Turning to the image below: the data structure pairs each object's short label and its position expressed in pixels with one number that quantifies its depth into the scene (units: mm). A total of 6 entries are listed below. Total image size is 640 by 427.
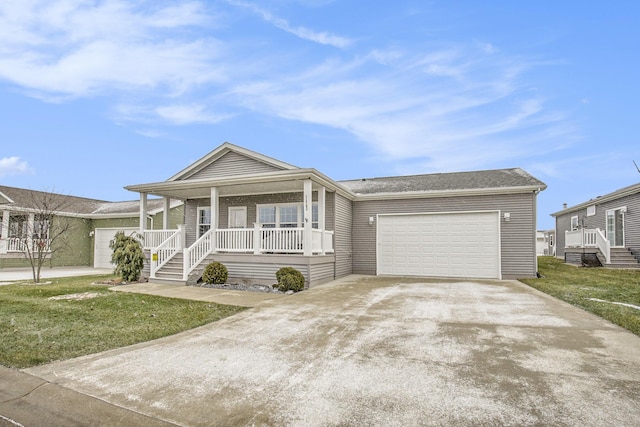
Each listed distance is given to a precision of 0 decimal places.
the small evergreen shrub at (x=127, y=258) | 11297
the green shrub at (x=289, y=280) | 9375
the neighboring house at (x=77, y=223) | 16734
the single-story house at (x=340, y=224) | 10969
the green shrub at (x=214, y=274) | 10445
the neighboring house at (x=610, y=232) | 15523
